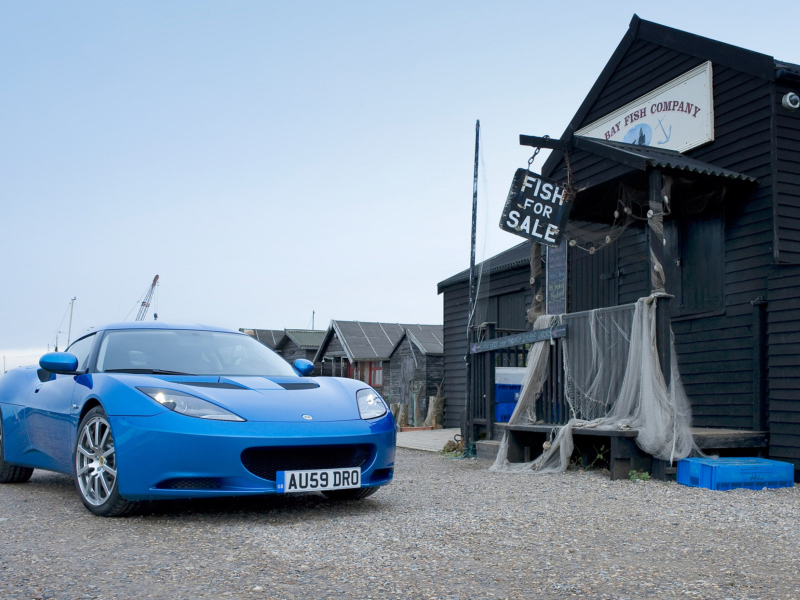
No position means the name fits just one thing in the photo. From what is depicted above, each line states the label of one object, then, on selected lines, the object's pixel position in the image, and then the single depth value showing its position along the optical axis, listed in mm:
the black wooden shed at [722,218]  7500
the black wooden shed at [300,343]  35969
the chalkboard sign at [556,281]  11641
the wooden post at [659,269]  6832
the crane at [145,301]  90375
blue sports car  4156
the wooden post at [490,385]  9375
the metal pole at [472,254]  10047
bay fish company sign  8992
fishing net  6656
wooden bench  6719
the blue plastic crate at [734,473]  6160
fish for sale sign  8500
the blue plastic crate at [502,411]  9820
